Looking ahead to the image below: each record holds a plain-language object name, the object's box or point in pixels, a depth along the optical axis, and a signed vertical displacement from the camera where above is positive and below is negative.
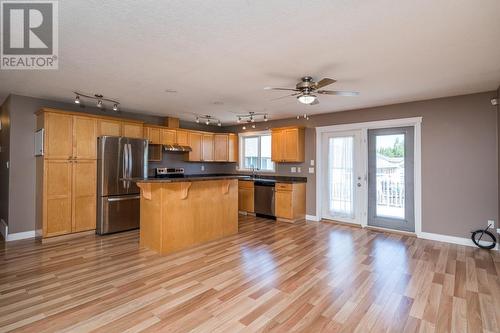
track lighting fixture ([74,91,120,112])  4.12 +1.28
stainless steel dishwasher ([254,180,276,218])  6.11 -0.74
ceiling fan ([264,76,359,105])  3.17 +1.04
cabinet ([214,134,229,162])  7.41 +0.65
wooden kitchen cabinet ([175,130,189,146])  6.45 +0.82
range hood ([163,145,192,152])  6.13 +0.53
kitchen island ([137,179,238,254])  3.72 -0.74
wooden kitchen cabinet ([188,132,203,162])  6.80 +0.62
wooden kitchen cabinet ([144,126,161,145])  5.76 +0.81
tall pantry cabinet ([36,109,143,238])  4.25 -0.06
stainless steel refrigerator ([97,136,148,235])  4.72 -0.28
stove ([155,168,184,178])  5.96 -0.09
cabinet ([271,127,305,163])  6.05 +0.61
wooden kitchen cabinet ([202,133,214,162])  7.13 +0.63
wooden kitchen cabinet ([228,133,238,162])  7.57 +0.66
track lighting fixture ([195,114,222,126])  6.23 +1.36
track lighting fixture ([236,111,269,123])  5.27 +1.30
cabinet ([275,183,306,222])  5.74 -0.78
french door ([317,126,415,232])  4.85 -0.19
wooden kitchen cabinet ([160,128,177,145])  6.11 +0.81
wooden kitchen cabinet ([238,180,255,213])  6.50 -0.73
